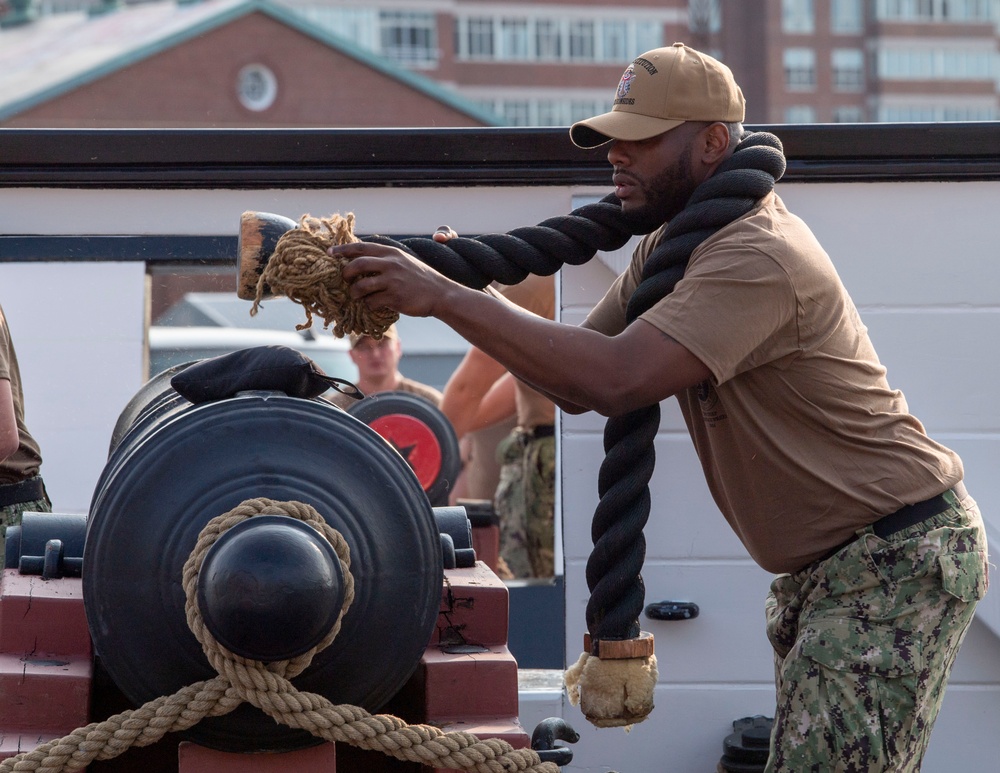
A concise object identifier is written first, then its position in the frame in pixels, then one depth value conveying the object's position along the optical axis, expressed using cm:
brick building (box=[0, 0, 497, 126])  3247
